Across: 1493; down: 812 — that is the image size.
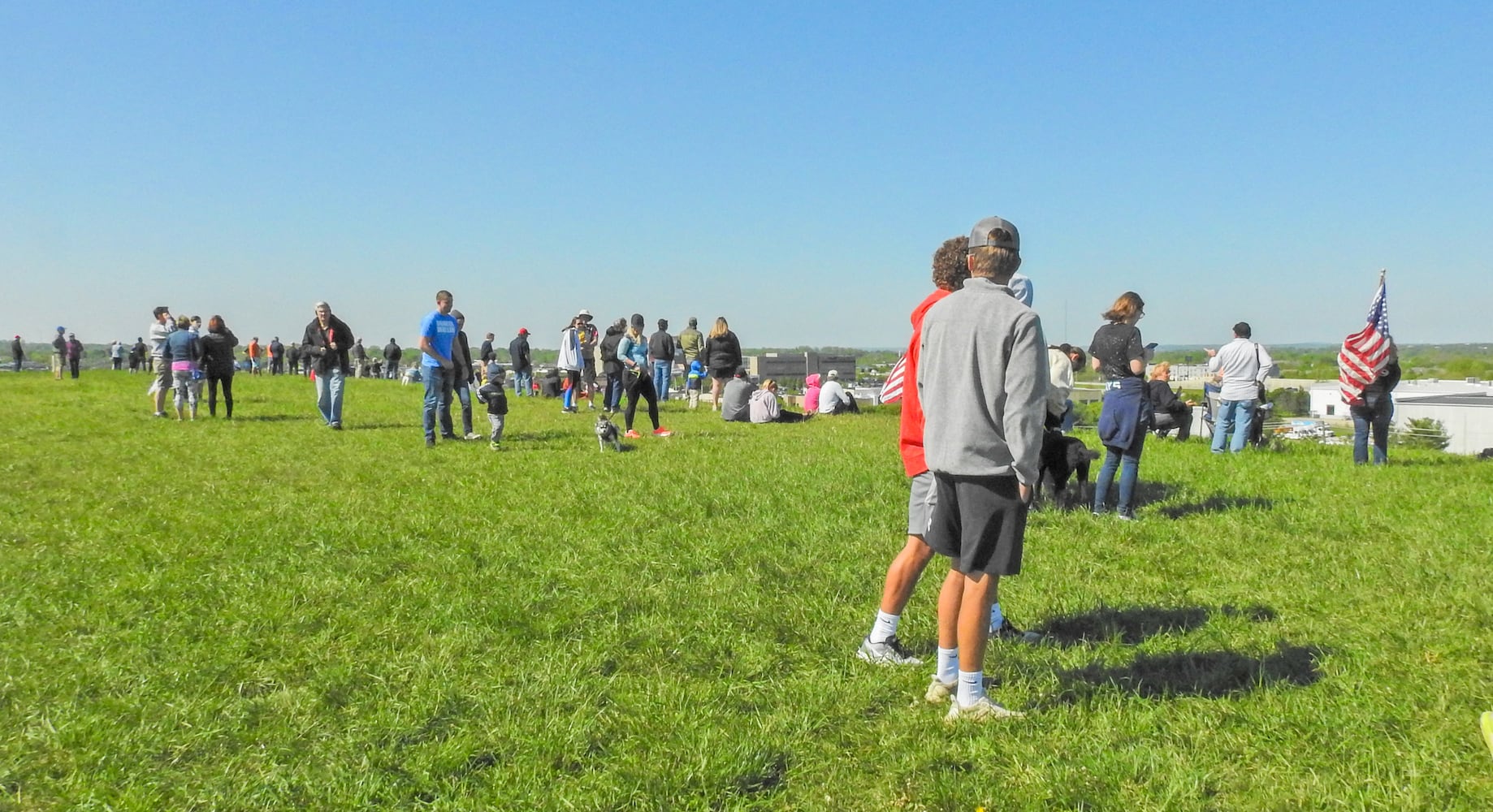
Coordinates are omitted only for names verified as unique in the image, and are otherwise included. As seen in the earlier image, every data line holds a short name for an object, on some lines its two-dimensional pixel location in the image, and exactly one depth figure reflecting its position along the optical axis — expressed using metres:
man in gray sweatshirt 3.30
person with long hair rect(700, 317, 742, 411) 18.73
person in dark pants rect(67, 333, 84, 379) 30.88
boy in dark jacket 11.62
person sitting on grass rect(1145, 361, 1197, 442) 10.02
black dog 6.38
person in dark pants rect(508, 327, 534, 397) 24.03
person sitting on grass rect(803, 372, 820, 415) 20.55
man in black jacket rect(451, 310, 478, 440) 12.15
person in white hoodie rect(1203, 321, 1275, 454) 12.47
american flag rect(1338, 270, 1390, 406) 10.95
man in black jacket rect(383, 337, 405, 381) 41.41
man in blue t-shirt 11.69
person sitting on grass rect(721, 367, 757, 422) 16.81
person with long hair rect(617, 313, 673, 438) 12.91
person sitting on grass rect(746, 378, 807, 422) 16.62
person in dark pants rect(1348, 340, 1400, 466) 10.97
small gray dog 11.34
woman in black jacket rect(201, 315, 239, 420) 14.99
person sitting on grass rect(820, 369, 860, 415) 19.89
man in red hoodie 4.01
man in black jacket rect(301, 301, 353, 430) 13.09
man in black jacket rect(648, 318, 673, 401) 18.69
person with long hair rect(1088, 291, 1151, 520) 7.14
